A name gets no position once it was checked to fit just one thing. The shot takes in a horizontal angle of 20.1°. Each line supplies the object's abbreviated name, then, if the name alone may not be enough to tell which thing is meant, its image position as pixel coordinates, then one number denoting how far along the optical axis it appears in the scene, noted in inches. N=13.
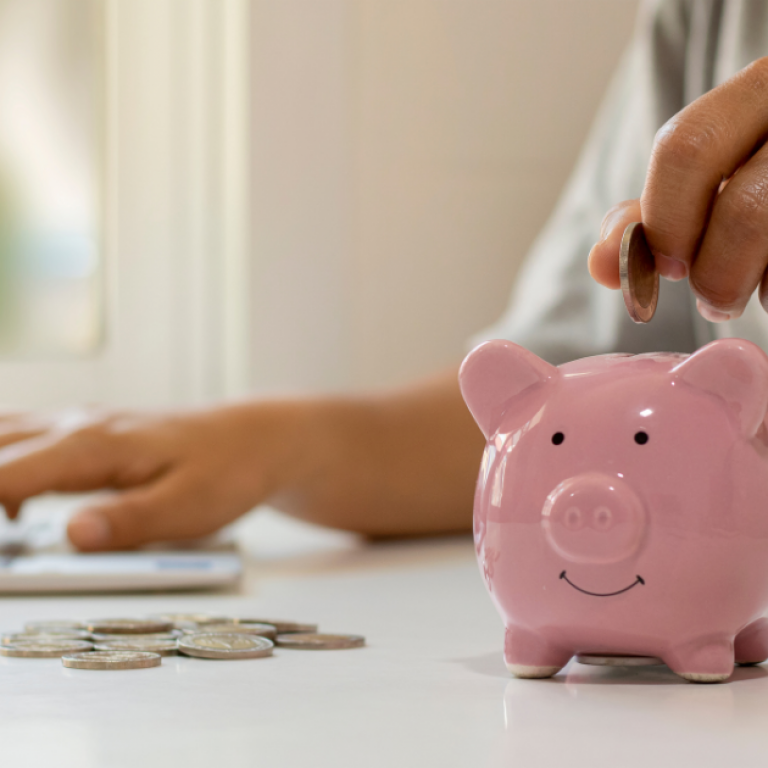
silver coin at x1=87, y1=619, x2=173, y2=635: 24.6
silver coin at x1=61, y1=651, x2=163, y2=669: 22.5
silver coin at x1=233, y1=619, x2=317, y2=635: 24.8
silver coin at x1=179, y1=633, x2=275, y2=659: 23.1
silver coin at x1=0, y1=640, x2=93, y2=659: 23.1
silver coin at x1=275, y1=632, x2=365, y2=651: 23.8
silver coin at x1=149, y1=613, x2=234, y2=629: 25.3
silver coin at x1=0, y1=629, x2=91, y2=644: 23.8
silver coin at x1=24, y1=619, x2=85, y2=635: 24.6
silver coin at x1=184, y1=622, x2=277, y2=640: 24.2
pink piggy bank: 21.7
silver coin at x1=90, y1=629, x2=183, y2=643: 24.1
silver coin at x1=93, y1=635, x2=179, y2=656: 23.2
